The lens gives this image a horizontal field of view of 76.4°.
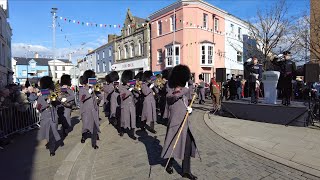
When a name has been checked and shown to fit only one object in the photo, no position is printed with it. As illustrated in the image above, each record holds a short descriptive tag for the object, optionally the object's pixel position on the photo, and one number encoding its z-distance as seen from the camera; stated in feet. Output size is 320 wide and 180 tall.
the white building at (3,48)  72.84
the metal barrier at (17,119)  21.50
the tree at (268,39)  62.09
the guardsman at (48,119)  16.35
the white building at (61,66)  224.34
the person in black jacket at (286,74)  23.89
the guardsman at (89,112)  17.86
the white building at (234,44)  84.37
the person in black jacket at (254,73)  27.00
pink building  72.73
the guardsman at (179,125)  11.80
